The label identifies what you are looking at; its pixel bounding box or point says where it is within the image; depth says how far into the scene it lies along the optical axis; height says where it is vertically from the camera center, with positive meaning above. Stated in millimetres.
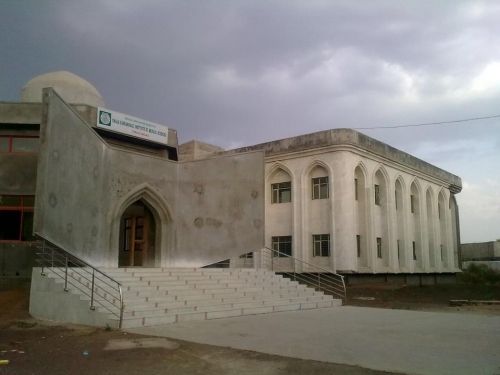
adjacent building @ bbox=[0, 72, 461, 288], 14312 +2745
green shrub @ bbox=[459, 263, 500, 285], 31594 -1052
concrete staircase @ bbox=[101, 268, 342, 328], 12055 -1045
